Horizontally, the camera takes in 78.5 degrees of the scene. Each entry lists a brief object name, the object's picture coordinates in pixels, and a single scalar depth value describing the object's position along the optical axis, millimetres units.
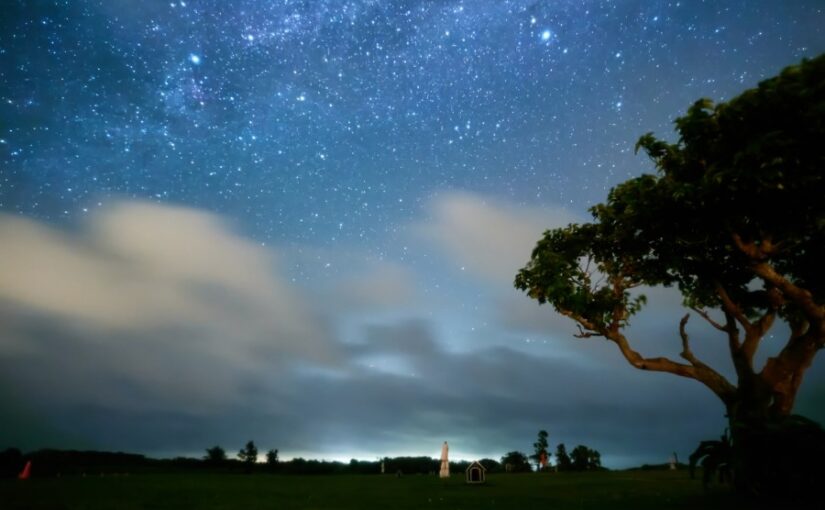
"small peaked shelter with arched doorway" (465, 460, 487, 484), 25688
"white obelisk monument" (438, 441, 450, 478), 31172
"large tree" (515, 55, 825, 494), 12000
